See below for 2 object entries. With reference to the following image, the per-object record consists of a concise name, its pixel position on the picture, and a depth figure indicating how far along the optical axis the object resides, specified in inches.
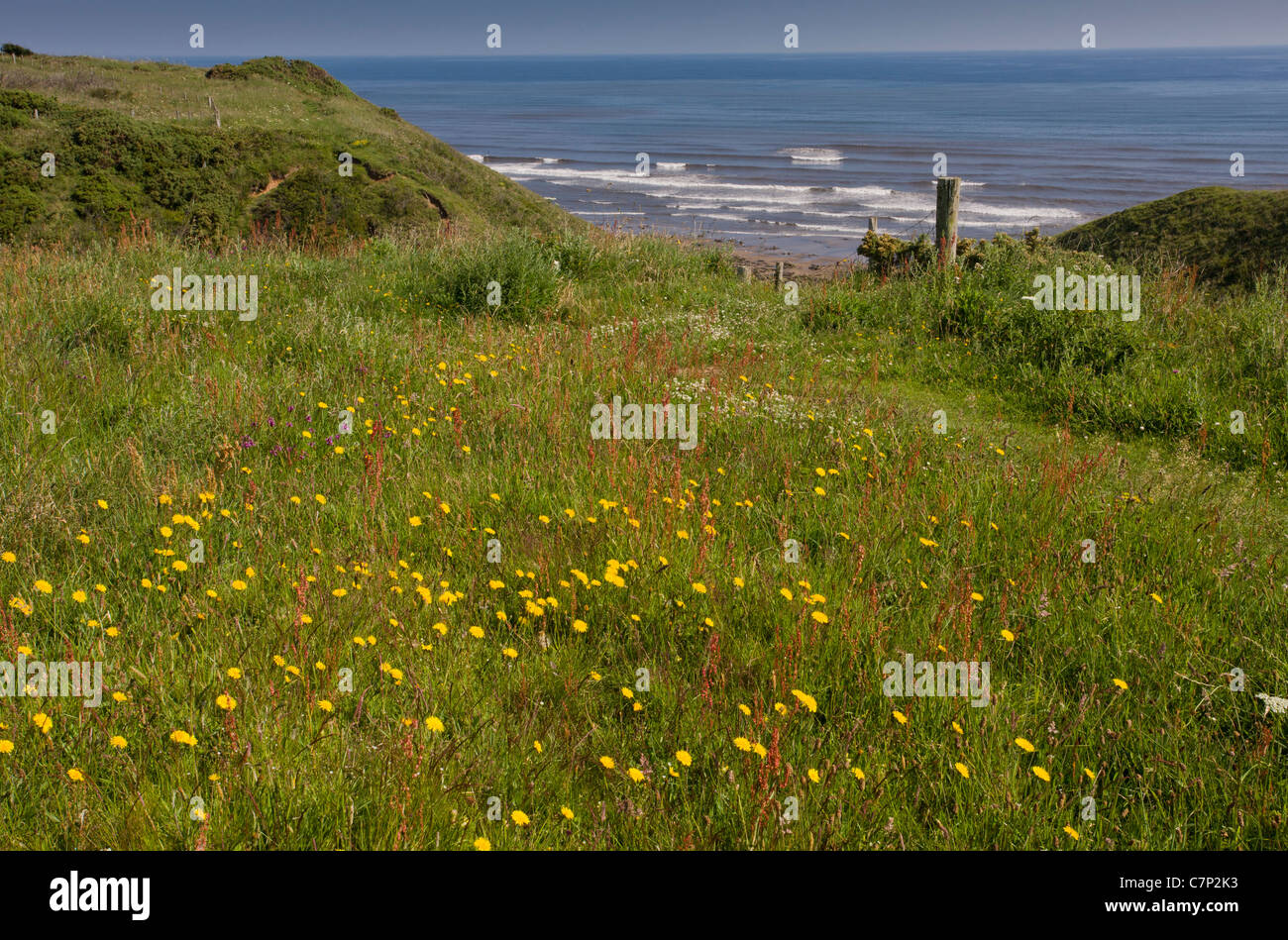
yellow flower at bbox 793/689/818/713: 116.5
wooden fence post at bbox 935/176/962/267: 463.2
